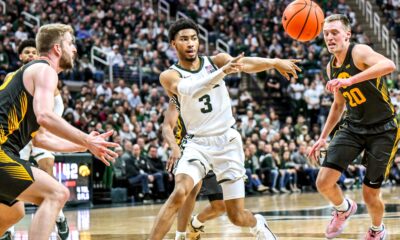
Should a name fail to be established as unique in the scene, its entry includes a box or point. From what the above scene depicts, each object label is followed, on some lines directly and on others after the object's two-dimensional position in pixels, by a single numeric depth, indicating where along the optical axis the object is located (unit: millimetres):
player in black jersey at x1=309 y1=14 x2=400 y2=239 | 7746
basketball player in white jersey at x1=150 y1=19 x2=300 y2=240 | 6867
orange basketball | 8758
